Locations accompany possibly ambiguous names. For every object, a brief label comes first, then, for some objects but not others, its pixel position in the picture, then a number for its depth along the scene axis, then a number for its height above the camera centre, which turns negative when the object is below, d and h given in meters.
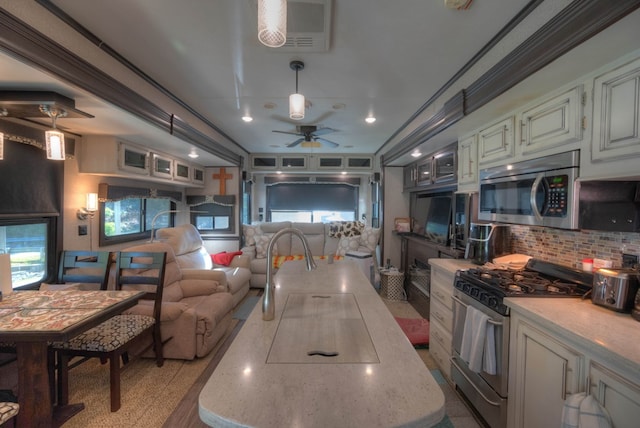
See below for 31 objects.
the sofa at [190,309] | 2.55 -1.00
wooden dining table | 1.44 -0.67
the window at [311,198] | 6.82 +0.29
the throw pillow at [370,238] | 4.93 -0.49
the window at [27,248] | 2.33 -0.38
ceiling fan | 3.61 +1.04
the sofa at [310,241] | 4.86 -0.59
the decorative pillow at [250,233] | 5.21 -0.46
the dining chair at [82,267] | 2.38 -0.54
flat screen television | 3.50 -0.11
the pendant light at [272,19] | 1.17 +0.82
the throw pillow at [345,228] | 5.29 -0.35
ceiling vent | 1.53 +1.14
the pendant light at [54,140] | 1.87 +0.45
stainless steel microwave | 1.54 +0.15
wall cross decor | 5.28 +0.59
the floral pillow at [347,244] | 5.00 -0.62
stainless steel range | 1.63 -0.60
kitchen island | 0.71 -0.53
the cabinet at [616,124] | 1.22 +0.43
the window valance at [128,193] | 3.16 +0.19
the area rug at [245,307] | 3.64 -1.41
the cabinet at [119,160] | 2.87 +0.53
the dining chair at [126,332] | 1.94 -0.95
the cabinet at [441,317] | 2.30 -0.93
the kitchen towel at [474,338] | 1.73 -0.83
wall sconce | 2.93 -0.02
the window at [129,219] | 3.31 -0.16
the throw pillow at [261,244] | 4.99 -0.65
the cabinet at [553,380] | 1.05 -0.74
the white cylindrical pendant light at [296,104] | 2.20 +0.86
